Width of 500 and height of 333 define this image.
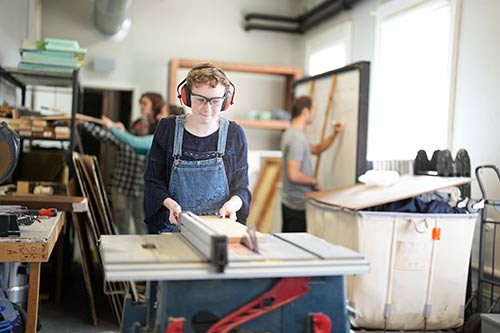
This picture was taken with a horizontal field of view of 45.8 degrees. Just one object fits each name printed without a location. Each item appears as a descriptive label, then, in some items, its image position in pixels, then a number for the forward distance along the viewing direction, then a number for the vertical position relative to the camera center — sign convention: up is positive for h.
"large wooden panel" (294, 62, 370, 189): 4.06 +0.24
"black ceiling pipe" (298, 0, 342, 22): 5.84 +1.47
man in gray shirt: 4.38 -0.13
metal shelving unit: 3.86 +0.41
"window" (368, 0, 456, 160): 4.25 +0.60
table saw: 1.57 -0.37
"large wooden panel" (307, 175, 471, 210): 3.31 -0.22
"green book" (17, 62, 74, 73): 3.91 +0.46
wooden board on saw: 1.82 -0.27
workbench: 2.39 -0.47
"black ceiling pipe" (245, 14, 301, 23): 6.61 +1.47
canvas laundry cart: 3.33 -0.60
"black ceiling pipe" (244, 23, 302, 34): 6.64 +1.36
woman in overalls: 2.34 -0.09
